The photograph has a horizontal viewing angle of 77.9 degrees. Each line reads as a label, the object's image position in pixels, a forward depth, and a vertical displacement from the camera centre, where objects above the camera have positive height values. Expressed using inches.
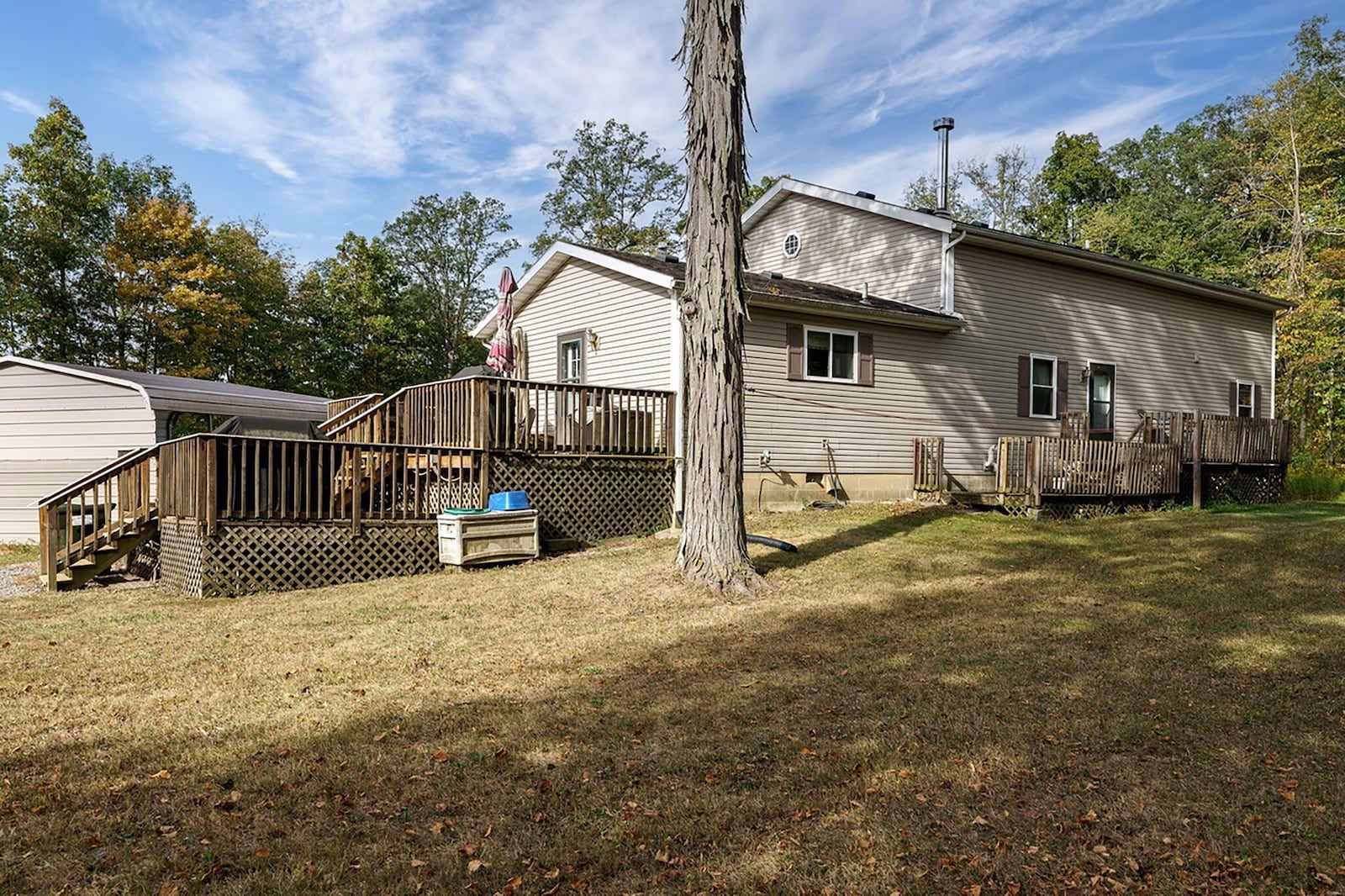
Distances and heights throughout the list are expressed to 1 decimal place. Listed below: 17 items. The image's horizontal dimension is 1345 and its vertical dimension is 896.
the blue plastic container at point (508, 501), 432.8 -35.1
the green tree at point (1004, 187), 1615.4 +485.5
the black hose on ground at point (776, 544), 401.4 -52.7
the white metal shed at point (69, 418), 567.2 +10.6
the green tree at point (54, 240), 964.0 +229.4
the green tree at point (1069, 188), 1578.5 +482.6
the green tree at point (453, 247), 1620.3 +368.8
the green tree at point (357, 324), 1218.0 +162.7
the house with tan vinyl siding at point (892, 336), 548.4 +74.5
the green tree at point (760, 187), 1298.0 +398.6
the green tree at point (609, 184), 1573.6 +477.5
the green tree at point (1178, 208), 1365.7 +405.2
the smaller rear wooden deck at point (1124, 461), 546.6 -18.9
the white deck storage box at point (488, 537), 410.3 -52.1
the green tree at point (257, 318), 1163.3 +171.1
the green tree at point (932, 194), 1614.2 +474.0
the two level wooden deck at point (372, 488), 370.3 -27.5
